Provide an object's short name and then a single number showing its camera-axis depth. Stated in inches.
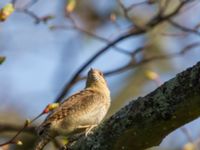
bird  374.9
